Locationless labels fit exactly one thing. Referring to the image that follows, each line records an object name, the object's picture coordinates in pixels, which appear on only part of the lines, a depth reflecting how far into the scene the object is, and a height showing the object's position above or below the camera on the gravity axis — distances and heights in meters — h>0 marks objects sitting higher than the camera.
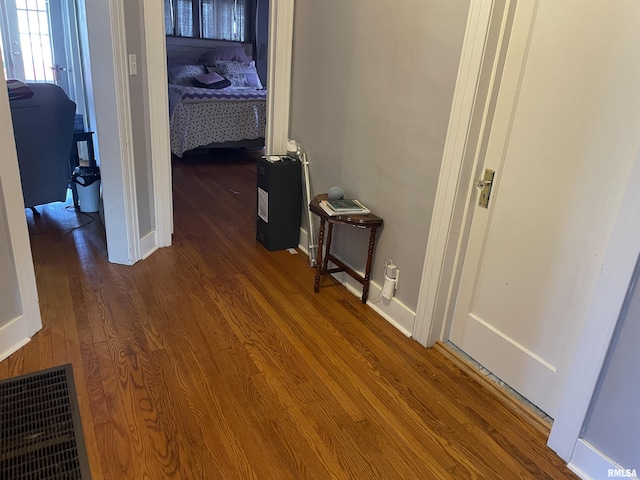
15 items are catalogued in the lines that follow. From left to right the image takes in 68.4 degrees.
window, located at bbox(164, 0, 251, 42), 6.82 +0.48
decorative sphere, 2.66 -0.68
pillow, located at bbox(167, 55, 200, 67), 6.70 -0.13
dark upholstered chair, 2.99 -0.63
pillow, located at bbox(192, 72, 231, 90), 5.94 -0.33
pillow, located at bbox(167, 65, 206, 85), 6.22 -0.28
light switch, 2.60 -0.09
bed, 5.12 -0.60
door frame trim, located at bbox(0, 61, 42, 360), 1.91 -0.90
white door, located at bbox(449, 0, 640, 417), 1.51 -0.34
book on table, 2.52 -0.73
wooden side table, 2.45 -0.91
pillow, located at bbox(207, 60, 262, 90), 6.65 -0.24
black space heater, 3.05 -0.90
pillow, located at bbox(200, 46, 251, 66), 6.89 -0.01
